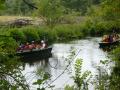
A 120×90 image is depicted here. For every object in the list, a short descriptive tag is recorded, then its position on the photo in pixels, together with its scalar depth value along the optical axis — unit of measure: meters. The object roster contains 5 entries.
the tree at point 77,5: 61.88
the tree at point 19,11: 52.99
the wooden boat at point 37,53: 26.49
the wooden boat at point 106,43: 30.84
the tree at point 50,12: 44.57
